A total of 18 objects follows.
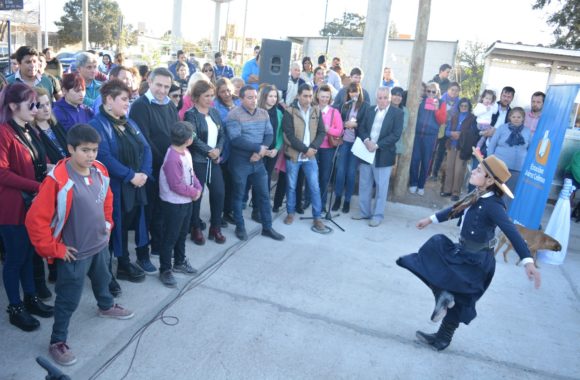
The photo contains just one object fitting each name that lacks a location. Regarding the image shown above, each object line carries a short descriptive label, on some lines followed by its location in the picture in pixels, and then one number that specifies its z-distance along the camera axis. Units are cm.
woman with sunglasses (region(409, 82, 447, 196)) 767
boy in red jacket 276
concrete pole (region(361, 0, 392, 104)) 757
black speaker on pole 640
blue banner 550
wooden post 712
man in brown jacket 595
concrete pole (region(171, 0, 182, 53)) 2114
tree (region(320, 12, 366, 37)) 6462
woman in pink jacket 638
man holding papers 640
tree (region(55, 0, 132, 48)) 4181
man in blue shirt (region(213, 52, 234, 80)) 1316
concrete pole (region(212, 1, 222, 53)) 2800
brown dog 546
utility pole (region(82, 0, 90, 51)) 2603
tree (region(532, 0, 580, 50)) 1853
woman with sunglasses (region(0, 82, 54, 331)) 308
